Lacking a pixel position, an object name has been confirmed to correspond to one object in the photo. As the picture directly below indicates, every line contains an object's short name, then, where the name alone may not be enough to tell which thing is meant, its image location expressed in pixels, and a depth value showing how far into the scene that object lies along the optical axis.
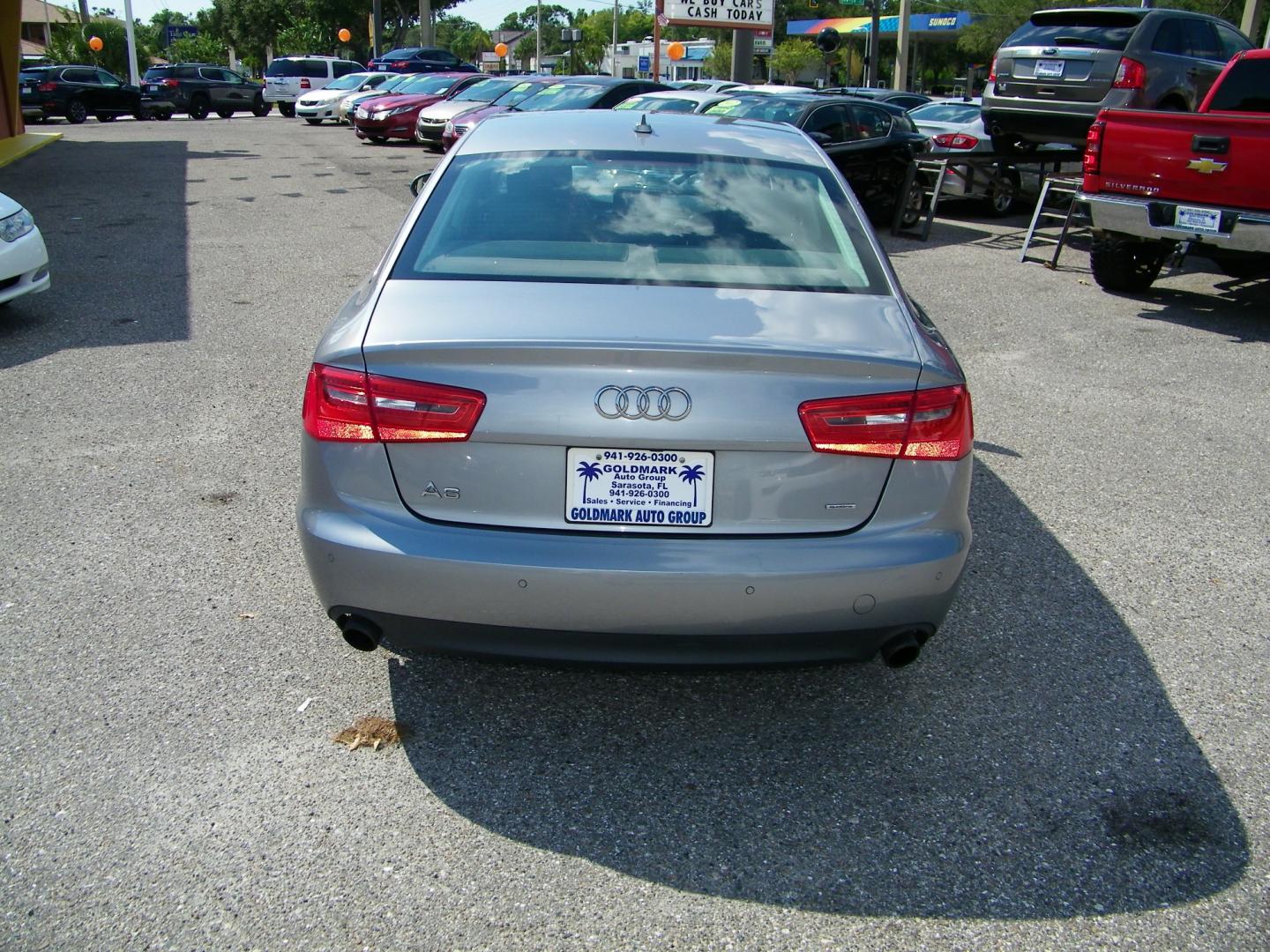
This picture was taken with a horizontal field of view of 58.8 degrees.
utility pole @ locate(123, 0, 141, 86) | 47.91
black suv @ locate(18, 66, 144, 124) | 31.79
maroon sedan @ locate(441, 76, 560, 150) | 18.12
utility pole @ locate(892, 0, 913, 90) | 36.84
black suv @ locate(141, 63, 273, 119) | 36.78
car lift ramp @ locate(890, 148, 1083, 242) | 13.37
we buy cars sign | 32.72
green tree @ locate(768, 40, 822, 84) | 77.69
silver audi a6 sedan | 2.79
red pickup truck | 8.29
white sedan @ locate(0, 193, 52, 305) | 7.78
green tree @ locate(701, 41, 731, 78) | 80.19
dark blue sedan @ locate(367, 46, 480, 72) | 41.28
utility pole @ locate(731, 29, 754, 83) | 34.62
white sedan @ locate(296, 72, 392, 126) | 32.75
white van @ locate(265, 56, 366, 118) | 41.00
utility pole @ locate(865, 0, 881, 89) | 37.53
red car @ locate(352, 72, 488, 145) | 23.70
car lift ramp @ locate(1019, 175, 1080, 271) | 11.25
